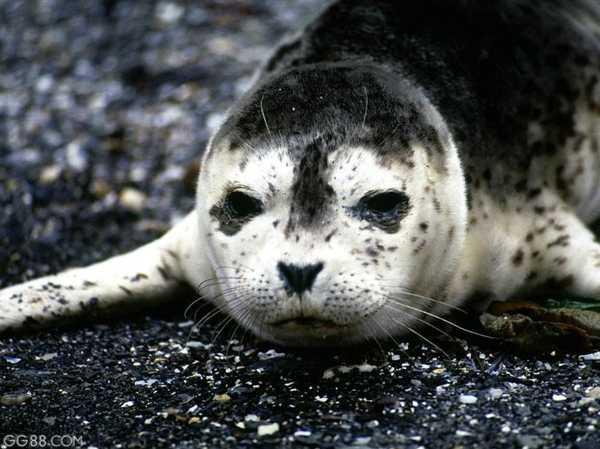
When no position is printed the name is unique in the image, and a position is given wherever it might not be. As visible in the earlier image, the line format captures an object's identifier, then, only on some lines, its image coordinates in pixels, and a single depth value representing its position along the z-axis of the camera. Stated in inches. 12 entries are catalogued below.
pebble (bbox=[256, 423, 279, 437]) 130.9
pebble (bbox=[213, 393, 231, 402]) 143.4
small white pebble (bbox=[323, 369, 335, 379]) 147.9
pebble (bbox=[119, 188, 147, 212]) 257.3
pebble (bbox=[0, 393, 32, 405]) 144.3
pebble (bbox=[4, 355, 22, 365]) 162.2
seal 140.3
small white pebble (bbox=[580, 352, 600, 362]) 150.3
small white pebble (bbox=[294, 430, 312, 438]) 129.2
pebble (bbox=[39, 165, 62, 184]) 265.6
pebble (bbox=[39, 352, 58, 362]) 164.7
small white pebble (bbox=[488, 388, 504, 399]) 138.9
